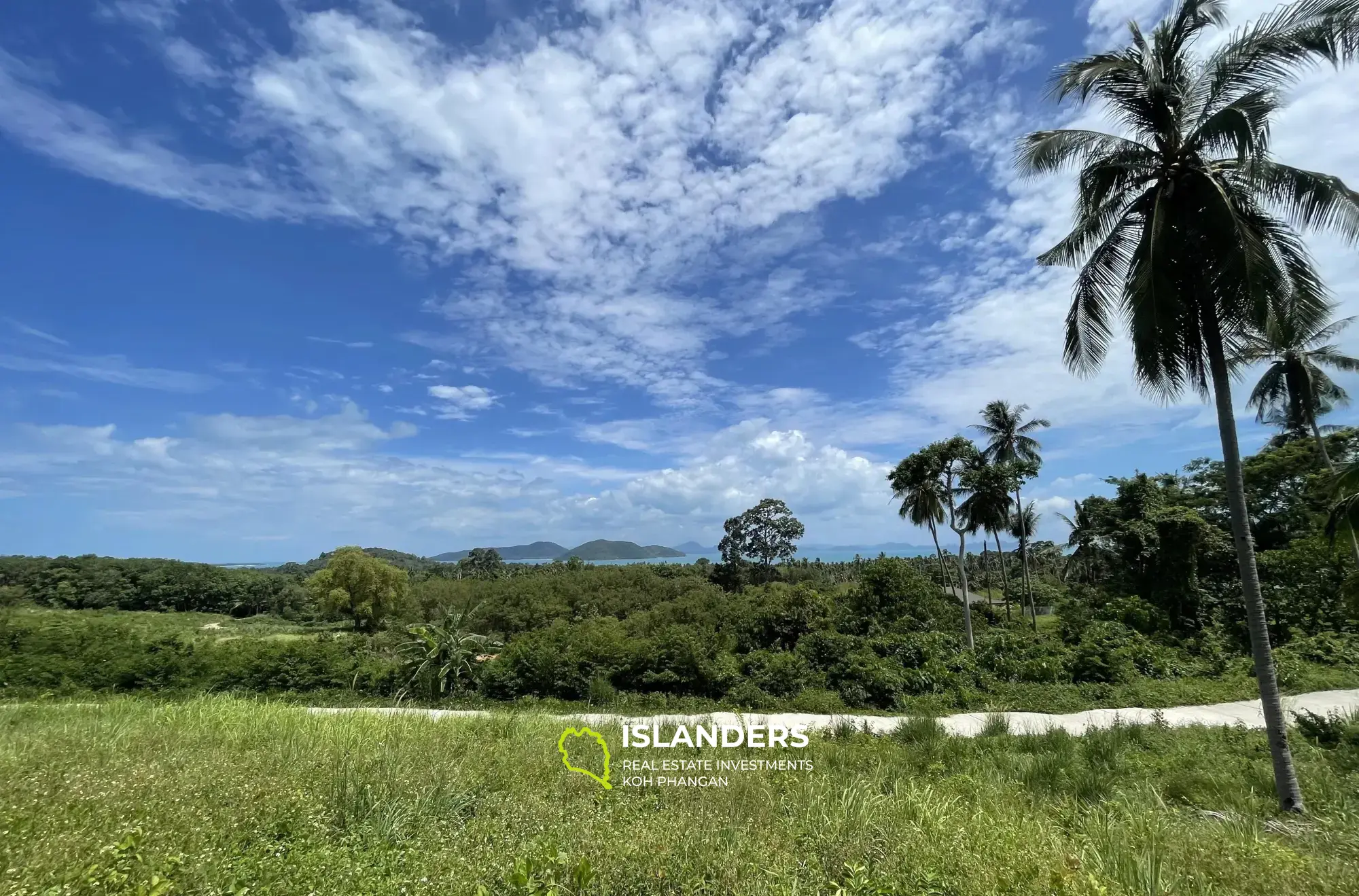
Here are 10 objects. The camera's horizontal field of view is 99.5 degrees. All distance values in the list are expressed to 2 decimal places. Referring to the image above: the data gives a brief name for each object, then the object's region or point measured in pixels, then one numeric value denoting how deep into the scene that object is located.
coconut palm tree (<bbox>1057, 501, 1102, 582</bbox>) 23.52
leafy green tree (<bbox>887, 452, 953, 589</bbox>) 21.23
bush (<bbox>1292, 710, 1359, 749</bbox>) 7.47
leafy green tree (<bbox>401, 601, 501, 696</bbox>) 14.91
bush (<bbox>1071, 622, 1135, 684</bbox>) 14.27
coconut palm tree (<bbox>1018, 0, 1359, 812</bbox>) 5.94
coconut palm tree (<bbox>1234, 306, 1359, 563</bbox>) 16.89
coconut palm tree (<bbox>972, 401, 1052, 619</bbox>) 26.75
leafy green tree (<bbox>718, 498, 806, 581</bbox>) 48.62
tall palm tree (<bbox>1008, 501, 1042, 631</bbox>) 28.52
